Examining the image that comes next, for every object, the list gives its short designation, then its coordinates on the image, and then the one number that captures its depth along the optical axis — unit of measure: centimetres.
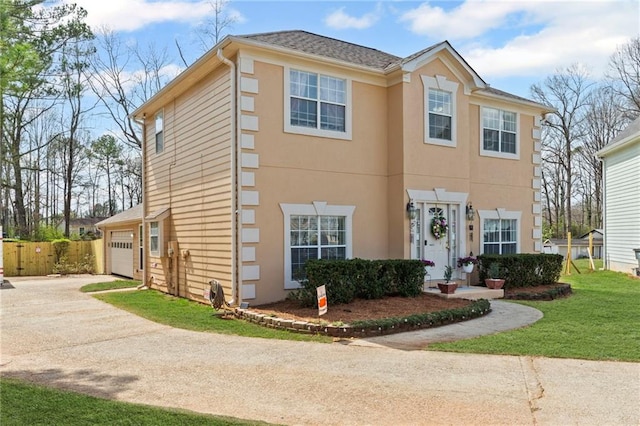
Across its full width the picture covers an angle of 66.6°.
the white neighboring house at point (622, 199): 1802
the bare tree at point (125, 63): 3034
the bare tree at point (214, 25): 2742
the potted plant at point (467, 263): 1259
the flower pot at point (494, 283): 1220
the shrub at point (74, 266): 2239
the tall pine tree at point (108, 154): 3594
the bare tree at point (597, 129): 3666
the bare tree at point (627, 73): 3094
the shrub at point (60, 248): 2280
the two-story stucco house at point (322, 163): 1021
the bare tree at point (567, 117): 3819
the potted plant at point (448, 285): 1116
